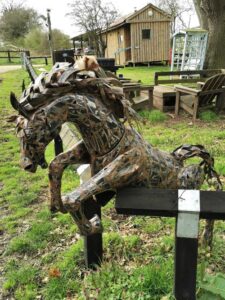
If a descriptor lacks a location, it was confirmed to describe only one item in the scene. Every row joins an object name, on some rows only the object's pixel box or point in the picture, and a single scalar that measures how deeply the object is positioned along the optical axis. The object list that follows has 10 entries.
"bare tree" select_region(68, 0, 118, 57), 29.50
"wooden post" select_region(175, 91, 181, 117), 8.49
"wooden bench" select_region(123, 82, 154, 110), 8.30
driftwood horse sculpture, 1.73
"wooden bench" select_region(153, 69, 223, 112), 8.86
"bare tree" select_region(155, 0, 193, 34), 39.59
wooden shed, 24.33
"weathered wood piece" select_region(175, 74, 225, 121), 7.70
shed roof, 24.00
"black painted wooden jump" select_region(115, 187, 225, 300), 1.64
